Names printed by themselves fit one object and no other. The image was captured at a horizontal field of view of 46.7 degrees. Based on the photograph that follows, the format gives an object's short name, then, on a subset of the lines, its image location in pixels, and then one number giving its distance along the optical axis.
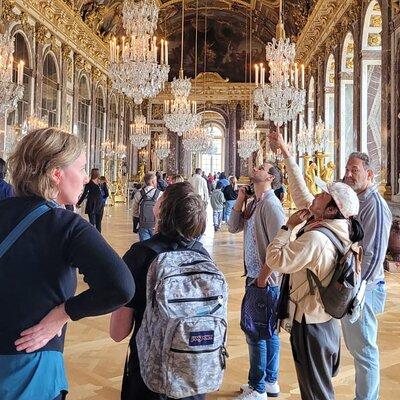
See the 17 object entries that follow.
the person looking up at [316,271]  2.32
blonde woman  1.42
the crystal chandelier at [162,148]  23.86
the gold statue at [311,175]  12.52
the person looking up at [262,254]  3.17
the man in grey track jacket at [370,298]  2.91
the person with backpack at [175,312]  1.78
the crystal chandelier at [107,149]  22.14
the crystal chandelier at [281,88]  7.20
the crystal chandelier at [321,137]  14.11
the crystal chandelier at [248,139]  20.38
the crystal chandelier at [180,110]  12.31
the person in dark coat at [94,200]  9.73
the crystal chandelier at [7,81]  7.97
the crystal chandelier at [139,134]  17.17
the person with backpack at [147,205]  6.86
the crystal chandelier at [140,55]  7.40
